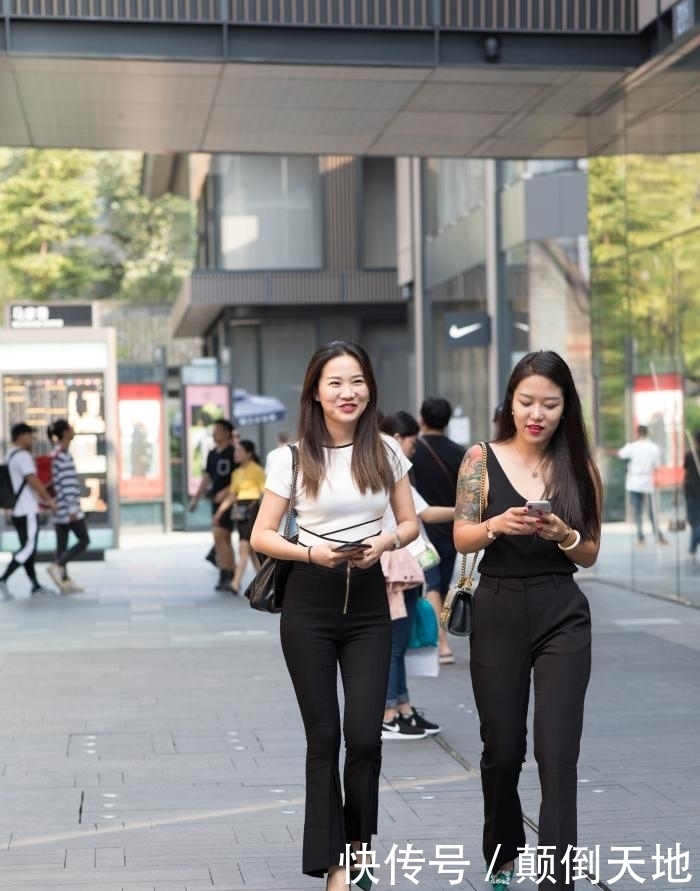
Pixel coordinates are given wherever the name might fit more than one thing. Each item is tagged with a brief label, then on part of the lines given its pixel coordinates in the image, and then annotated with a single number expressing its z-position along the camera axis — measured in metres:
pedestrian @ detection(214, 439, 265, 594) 16.64
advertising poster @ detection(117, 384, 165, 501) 28.09
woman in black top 4.84
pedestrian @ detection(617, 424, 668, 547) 14.85
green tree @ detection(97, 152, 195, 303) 57.59
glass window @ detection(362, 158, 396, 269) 35.66
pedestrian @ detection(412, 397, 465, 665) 10.41
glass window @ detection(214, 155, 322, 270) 35.22
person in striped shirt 17.38
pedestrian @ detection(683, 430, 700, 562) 13.94
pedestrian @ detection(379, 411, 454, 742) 8.23
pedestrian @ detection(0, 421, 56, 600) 16.84
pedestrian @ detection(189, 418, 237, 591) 17.23
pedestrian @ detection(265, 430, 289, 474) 31.88
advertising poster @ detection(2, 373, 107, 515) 22.00
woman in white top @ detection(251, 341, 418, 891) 5.02
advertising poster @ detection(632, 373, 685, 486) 14.32
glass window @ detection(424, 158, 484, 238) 26.55
